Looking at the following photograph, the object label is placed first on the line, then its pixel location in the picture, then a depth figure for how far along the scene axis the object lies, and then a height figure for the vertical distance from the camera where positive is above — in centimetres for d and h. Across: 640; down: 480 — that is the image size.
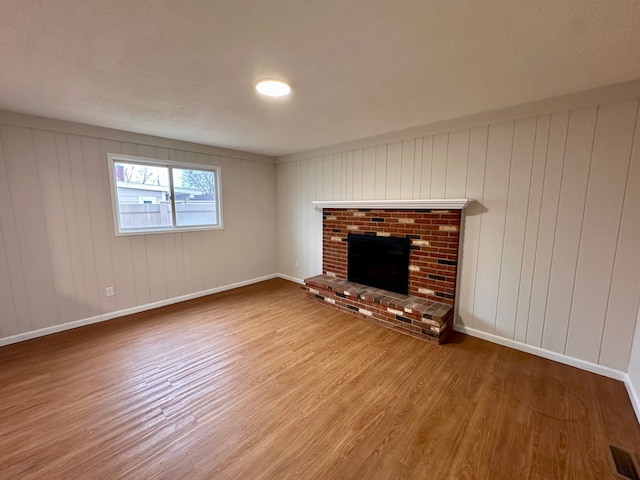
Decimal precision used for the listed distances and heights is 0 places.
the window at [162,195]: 346 +18
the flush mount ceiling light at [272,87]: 200 +93
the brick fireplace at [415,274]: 296 -76
